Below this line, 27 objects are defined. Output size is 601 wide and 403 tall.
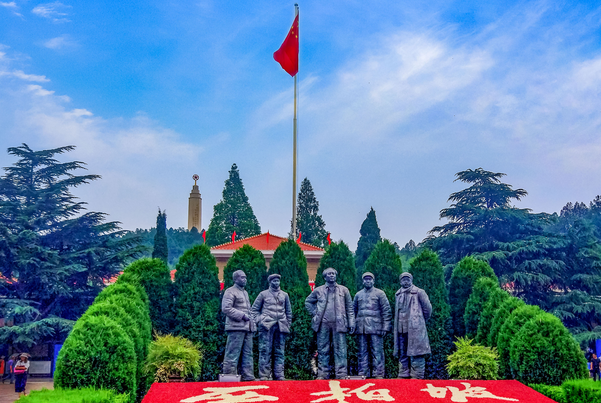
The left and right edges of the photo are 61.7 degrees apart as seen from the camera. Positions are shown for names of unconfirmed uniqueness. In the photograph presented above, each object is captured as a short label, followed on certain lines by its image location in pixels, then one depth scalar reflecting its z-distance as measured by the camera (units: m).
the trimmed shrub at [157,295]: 10.12
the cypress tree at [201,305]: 9.77
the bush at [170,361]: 7.55
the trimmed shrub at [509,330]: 7.87
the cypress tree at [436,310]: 9.81
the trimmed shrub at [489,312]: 9.12
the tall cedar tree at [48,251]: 18.17
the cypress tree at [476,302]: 9.63
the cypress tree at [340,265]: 10.28
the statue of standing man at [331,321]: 8.48
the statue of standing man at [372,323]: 8.56
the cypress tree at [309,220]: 34.22
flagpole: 13.15
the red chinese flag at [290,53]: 14.49
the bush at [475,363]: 7.79
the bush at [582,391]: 5.89
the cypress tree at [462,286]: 10.29
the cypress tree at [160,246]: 24.73
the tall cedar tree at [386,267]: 10.20
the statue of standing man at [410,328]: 8.23
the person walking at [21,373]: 12.52
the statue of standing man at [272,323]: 8.55
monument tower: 50.41
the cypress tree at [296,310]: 9.75
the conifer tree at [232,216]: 32.44
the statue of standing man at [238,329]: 8.26
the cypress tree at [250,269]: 10.18
